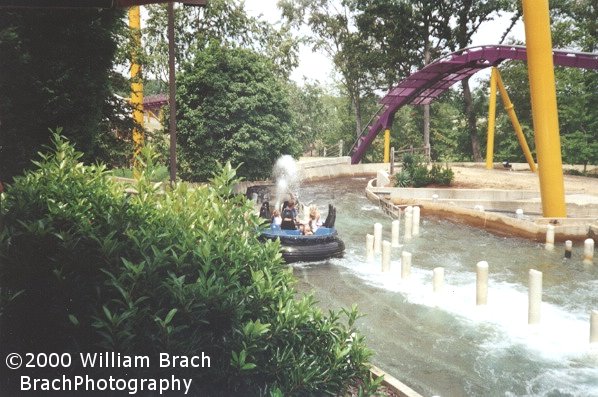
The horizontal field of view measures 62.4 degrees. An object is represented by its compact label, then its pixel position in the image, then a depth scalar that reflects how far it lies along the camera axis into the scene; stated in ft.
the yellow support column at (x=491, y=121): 91.54
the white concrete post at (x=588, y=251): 42.45
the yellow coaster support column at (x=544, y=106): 47.80
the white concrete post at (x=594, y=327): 24.90
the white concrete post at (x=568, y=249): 44.19
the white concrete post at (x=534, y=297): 27.85
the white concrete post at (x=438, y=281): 32.89
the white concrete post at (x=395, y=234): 45.65
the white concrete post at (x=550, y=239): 48.01
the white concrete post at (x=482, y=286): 30.96
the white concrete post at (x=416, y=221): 54.29
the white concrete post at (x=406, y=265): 35.96
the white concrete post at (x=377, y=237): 43.98
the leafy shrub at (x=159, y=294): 10.18
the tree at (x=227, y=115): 71.00
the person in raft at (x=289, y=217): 41.27
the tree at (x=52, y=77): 29.71
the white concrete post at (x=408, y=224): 52.90
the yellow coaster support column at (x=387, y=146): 116.02
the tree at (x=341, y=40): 135.33
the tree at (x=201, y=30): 81.10
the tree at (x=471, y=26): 122.01
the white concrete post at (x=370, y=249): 42.45
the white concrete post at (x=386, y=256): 38.09
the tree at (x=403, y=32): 125.29
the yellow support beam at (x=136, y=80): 51.90
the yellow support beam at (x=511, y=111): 87.51
